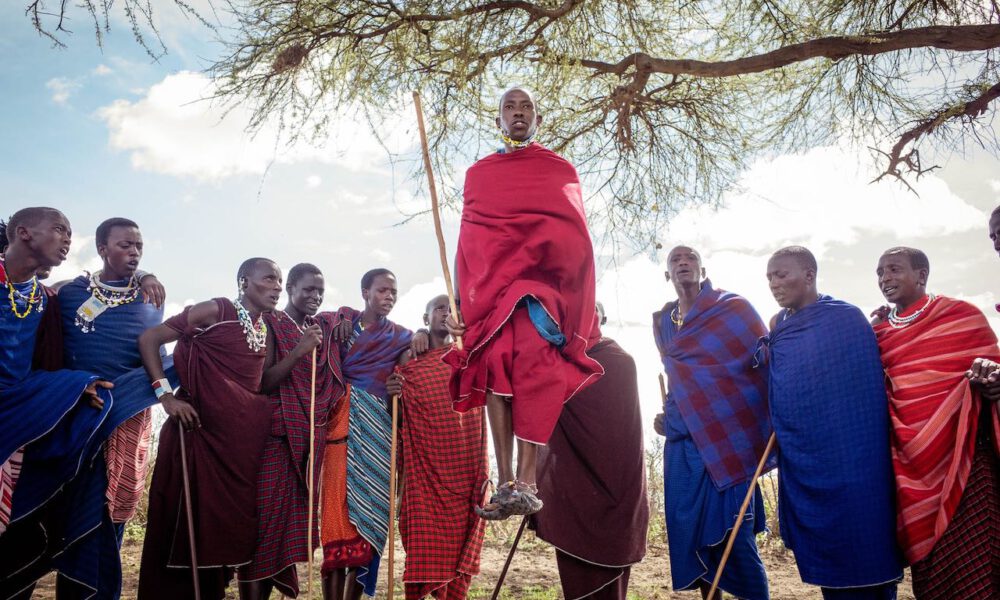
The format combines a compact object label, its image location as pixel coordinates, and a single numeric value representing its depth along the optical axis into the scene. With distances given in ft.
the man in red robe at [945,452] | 12.88
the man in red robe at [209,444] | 15.08
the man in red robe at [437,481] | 14.78
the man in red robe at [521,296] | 11.78
